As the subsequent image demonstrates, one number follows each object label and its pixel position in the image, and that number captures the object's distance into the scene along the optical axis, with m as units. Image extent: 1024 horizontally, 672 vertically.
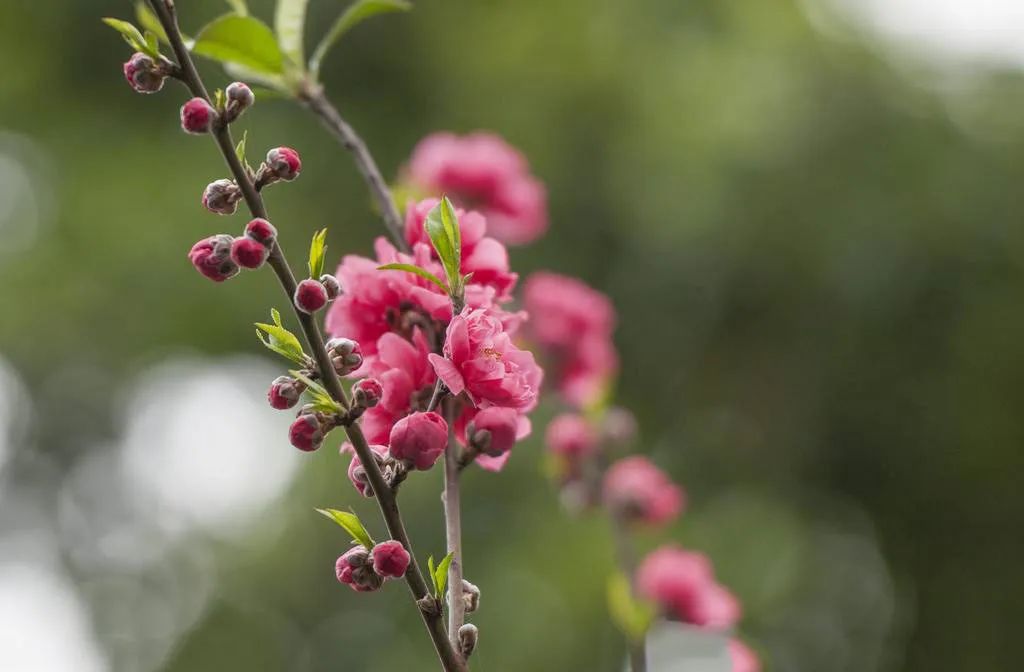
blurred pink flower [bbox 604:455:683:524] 2.02
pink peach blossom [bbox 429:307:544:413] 1.50
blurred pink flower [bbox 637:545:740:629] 1.89
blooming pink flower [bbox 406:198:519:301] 1.55
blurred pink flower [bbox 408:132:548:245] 1.92
